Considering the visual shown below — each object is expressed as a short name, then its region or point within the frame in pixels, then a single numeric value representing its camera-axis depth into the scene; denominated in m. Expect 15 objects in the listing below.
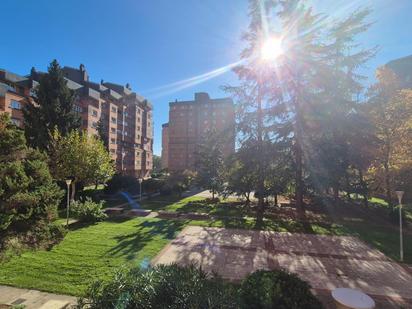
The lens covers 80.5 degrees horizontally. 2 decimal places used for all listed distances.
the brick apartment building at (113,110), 33.66
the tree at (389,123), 16.59
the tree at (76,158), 18.08
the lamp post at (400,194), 9.73
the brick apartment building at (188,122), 76.50
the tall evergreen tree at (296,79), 16.17
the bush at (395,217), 16.25
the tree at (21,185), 6.01
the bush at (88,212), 14.55
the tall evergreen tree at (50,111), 22.41
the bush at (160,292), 4.20
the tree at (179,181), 30.67
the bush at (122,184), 28.12
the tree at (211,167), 25.17
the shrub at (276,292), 4.29
